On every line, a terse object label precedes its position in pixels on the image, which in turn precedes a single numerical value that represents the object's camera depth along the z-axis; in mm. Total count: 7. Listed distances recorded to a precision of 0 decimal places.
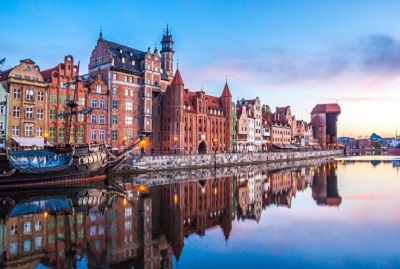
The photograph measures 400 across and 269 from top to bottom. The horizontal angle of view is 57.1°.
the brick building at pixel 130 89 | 71875
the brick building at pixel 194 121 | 80375
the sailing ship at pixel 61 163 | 43875
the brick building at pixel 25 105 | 56781
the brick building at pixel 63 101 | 62247
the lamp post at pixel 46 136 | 60844
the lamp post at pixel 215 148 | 80750
